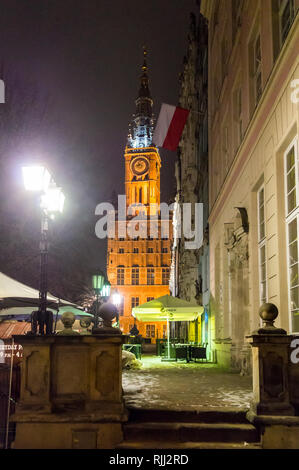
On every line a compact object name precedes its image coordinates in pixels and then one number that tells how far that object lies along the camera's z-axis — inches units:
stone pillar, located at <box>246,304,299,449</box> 233.8
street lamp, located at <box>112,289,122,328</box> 1042.6
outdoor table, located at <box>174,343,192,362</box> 669.3
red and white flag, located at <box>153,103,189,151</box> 803.4
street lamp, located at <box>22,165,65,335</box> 291.6
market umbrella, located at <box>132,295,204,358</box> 641.6
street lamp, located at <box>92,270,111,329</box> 661.9
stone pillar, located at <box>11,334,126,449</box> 241.6
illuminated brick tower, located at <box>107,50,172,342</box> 2908.5
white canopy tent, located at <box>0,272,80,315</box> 415.8
